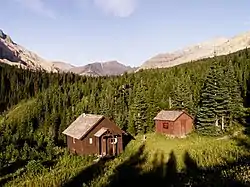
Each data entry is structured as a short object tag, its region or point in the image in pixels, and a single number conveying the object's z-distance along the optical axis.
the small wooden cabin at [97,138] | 31.53
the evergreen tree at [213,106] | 33.99
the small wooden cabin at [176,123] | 35.98
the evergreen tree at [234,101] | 35.39
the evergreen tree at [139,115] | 40.24
